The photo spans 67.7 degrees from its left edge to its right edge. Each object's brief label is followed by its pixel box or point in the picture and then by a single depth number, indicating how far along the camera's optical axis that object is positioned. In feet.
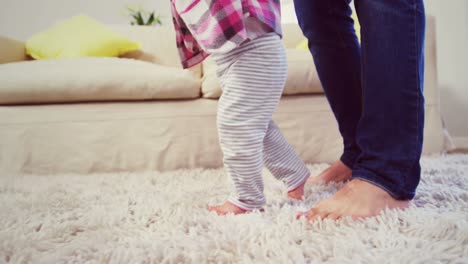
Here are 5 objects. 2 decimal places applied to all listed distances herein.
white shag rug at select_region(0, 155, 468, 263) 1.45
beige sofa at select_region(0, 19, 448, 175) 4.00
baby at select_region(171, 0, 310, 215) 2.06
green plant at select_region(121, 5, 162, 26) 8.04
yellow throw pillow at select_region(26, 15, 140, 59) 5.49
